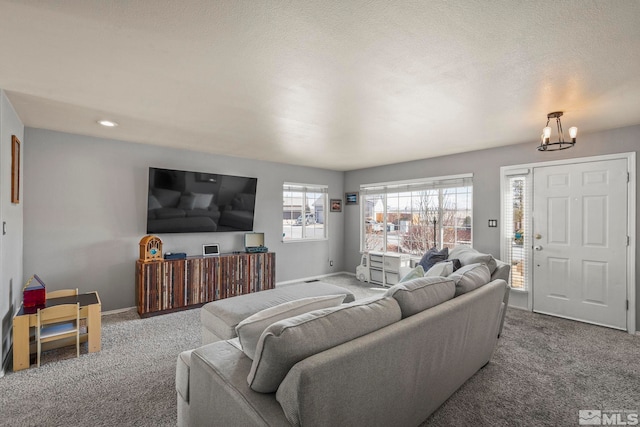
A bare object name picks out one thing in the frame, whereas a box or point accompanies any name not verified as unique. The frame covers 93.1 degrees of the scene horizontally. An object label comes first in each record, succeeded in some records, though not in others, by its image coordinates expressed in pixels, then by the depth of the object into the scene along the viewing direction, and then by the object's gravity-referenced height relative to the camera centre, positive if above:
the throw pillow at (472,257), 3.04 -0.47
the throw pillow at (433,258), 3.84 -0.56
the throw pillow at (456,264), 3.31 -0.55
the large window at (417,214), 4.85 -0.01
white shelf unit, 5.30 -0.96
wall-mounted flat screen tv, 4.25 +0.17
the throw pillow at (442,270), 2.90 -0.55
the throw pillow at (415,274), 2.90 -0.58
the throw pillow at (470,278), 2.20 -0.49
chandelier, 2.86 +0.78
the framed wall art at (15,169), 2.80 +0.41
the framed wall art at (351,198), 6.53 +0.33
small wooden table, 2.52 -1.00
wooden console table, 3.88 -0.95
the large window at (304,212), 5.88 +0.02
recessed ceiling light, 3.23 +0.97
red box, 2.73 -0.76
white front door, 3.48 -0.34
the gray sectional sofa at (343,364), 1.14 -0.69
